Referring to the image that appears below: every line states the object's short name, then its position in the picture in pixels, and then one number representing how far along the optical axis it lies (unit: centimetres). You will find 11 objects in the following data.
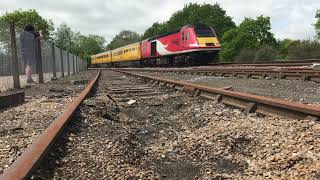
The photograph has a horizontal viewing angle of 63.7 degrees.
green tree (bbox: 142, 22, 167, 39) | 6646
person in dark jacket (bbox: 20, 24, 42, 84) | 818
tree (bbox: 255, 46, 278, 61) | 2678
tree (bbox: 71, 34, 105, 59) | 9593
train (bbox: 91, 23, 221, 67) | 1624
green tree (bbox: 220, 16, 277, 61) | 4309
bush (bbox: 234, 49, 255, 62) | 2795
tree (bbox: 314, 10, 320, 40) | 4375
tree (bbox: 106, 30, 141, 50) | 9739
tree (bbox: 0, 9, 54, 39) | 5706
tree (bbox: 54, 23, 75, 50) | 7514
